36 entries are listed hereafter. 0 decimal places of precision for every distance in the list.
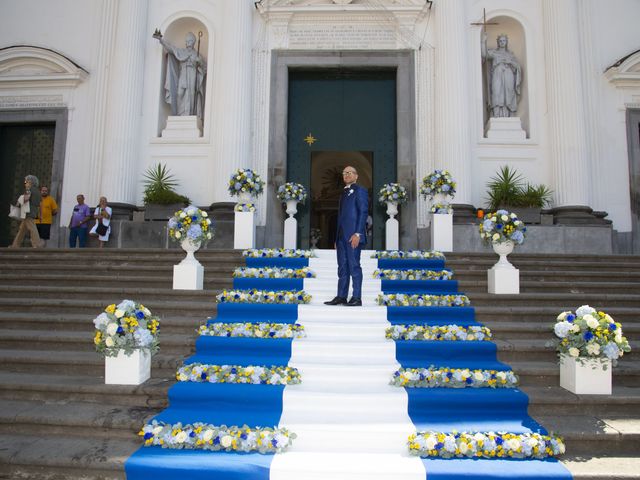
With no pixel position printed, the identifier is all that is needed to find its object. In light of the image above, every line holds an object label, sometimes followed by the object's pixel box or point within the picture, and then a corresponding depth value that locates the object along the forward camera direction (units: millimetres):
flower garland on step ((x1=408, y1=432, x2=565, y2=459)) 3348
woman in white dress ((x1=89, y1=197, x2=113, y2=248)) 10016
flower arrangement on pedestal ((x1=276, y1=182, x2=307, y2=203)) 10062
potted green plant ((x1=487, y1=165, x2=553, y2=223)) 10195
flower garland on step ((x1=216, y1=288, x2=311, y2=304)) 6000
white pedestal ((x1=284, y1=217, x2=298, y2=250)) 10312
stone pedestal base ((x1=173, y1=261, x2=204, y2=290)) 6402
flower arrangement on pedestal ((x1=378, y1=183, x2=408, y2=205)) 10125
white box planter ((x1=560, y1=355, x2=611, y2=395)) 4172
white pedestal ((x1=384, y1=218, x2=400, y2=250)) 10383
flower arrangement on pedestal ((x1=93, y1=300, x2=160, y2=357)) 4270
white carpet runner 3227
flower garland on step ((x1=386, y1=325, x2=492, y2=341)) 5016
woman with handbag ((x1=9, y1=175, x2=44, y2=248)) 9039
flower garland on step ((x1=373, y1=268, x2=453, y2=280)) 6773
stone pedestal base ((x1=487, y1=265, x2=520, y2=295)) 6269
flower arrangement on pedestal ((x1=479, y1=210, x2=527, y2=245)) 6352
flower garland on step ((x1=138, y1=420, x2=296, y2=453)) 3387
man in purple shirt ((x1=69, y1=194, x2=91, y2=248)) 9969
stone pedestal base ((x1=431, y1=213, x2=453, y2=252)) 8734
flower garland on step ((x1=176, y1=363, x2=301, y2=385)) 4246
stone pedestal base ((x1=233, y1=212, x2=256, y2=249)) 8695
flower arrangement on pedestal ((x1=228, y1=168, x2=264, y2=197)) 8742
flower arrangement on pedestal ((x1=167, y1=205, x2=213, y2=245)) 6402
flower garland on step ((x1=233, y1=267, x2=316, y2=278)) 6816
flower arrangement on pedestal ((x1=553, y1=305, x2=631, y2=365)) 4152
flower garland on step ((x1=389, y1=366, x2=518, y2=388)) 4219
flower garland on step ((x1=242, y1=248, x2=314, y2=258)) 7551
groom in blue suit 5895
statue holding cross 11203
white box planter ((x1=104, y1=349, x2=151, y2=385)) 4285
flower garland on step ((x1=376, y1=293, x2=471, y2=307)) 5906
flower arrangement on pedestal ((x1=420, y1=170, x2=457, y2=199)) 8844
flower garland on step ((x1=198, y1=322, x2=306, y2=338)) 5098
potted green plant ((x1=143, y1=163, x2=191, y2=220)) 10531
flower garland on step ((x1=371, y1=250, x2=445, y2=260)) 7562
